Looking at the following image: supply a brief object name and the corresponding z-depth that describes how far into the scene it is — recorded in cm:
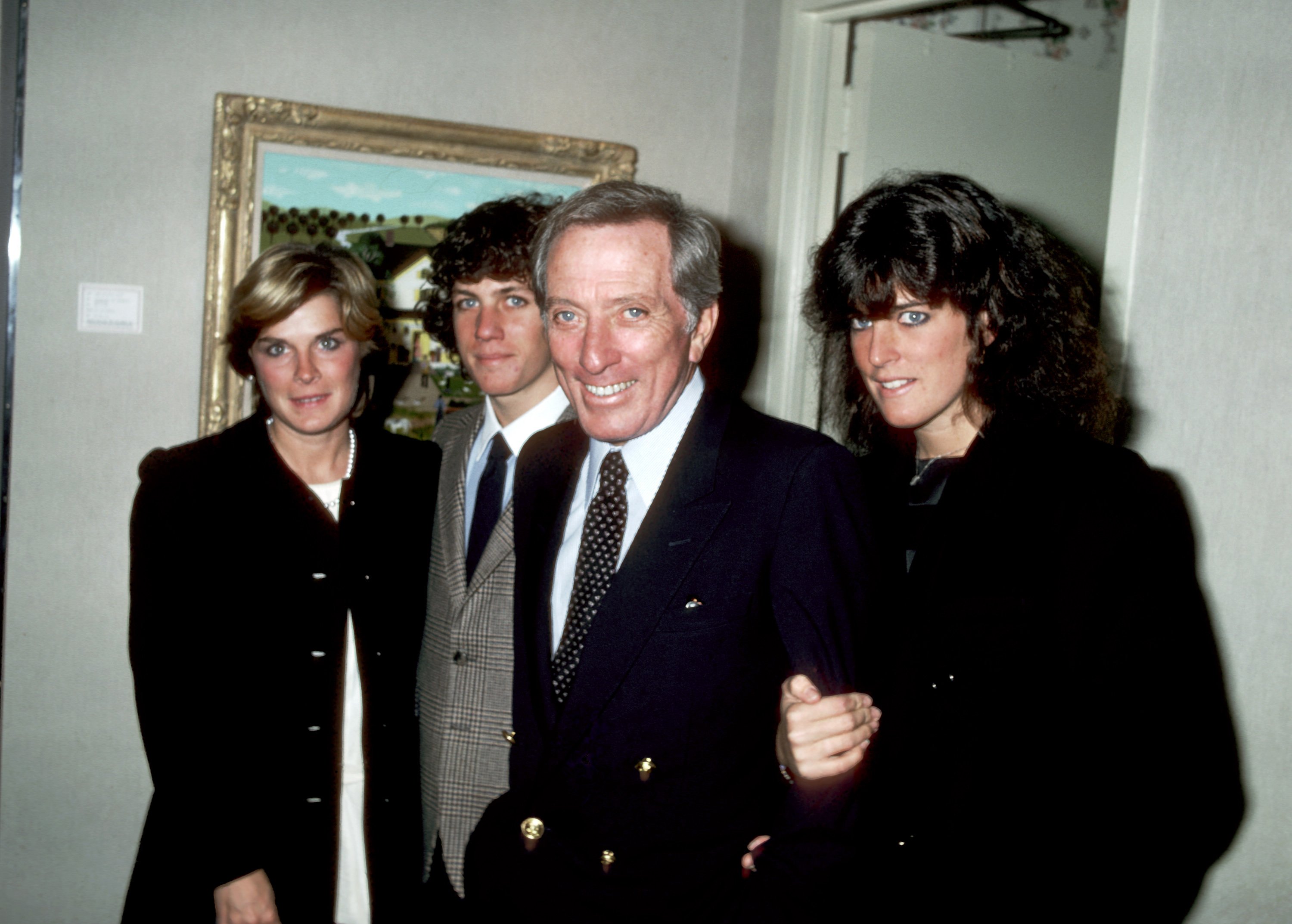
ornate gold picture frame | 235
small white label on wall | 228
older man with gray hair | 128
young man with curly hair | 159
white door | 269
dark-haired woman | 118
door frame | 276
